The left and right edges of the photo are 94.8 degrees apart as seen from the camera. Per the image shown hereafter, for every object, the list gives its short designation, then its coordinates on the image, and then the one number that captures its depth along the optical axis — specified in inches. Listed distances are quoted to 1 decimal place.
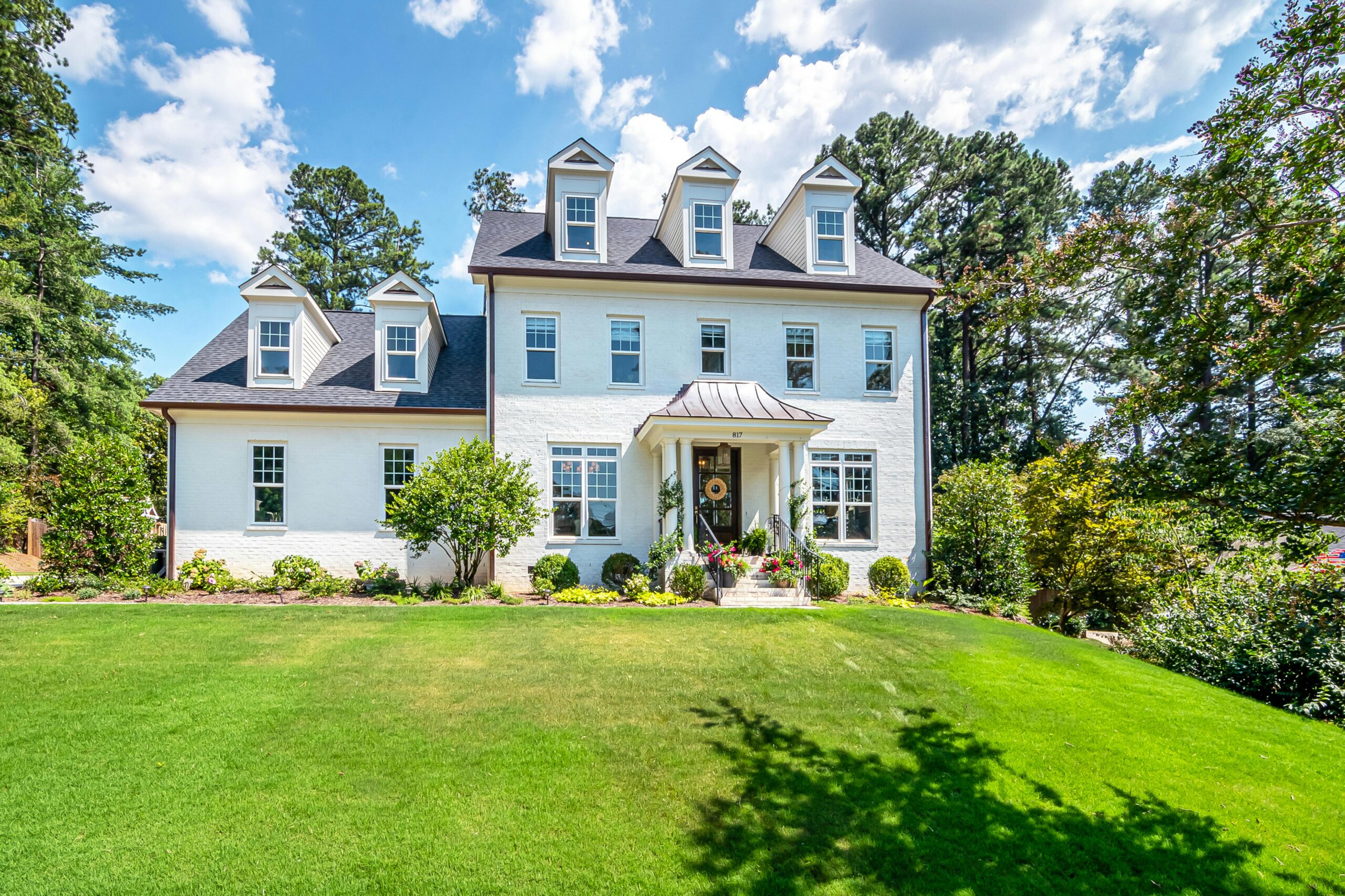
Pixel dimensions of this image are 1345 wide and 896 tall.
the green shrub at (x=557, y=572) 519.2
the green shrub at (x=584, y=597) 470.3
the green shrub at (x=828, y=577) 509.0
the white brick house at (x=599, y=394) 545.0
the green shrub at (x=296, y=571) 501.4
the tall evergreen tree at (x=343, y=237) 1306.6
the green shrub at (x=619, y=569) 529.3
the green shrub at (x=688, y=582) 486.3
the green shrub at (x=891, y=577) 555.5
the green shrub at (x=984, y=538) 536.7
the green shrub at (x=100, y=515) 466.6
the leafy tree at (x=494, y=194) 1560.0
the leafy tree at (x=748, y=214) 1353.3
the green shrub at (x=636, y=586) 482.3
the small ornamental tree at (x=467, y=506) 462.9
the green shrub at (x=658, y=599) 466.0
